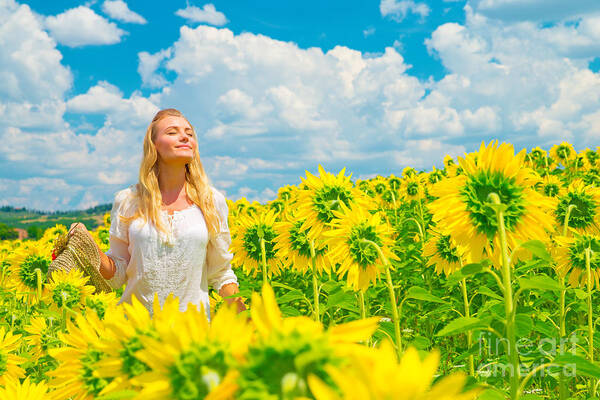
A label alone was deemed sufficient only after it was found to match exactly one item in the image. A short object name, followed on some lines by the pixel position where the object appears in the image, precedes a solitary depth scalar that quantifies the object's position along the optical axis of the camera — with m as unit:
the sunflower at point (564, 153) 11.03
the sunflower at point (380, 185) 9.98
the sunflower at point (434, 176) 9.77
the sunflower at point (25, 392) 1.30
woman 3.64
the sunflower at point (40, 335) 3.28
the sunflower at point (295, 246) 3.33
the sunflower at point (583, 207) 3.66
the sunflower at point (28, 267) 4.24
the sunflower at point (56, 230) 9.82
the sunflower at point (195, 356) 0.71
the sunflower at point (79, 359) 1.03
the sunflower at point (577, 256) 3.16
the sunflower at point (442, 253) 4.01
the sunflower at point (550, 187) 6.29
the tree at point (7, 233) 25.37
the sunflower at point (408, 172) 11.47
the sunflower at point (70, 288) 2.94
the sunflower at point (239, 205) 9.51
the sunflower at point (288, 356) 0.65
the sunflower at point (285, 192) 9.42
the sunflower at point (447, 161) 11.26
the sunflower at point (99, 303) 2.76
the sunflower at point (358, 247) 2.56
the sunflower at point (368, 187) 10.02
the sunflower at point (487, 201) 1.79
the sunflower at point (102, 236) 8.10
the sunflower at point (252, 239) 3.44
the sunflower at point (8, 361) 1.82
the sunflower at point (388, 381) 0.61
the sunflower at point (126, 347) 0.87
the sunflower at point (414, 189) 9.83
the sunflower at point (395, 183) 10.32
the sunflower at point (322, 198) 2.97
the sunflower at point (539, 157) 10.75
